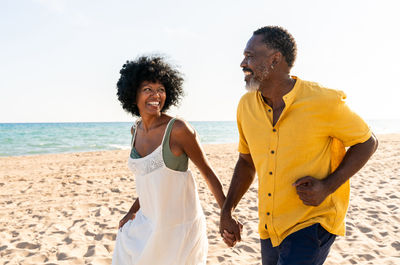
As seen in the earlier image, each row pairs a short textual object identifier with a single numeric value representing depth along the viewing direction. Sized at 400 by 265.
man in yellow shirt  1.94
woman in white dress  2.54
